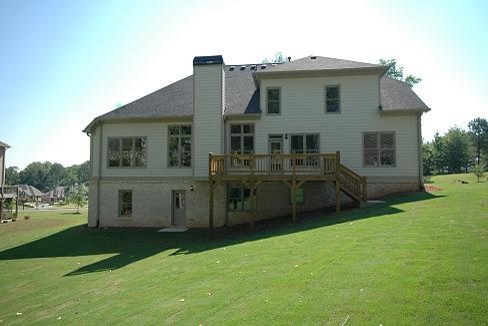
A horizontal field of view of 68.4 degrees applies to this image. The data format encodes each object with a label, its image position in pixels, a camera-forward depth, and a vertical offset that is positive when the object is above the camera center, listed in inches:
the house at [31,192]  3385.8 -73.3
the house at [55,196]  3985.7 -141.3
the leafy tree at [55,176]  6443.9 +155.3
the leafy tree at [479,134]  3499.0 +526.5
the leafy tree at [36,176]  6146.7 +146.4
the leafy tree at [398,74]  1432.1 +427.4
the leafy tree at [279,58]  1551.6 +541.4
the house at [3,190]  1240.5 -20.6
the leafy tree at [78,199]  1870.1 -79.6
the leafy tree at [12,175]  5815.9 +158.8
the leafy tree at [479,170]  1553.9 +45.4
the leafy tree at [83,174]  6899.6 +194.5
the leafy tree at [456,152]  2849.4 +234.4
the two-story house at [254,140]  767.7 +94.7
